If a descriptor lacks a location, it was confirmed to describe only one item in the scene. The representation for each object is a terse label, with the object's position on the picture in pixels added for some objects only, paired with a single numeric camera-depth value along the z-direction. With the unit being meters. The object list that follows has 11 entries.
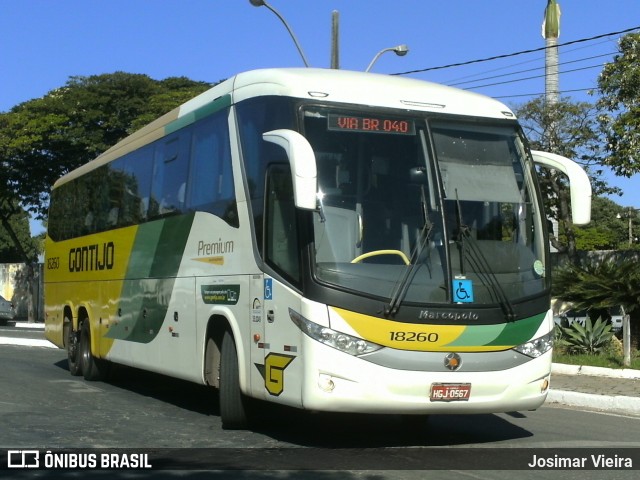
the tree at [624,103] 17.28
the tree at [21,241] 65.50
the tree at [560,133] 24.80
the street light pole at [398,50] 22.62
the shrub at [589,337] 15.80
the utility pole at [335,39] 22.17
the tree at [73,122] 34.25
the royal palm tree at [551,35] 41.96
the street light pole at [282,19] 21.06
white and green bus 7.50
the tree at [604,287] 15.80
